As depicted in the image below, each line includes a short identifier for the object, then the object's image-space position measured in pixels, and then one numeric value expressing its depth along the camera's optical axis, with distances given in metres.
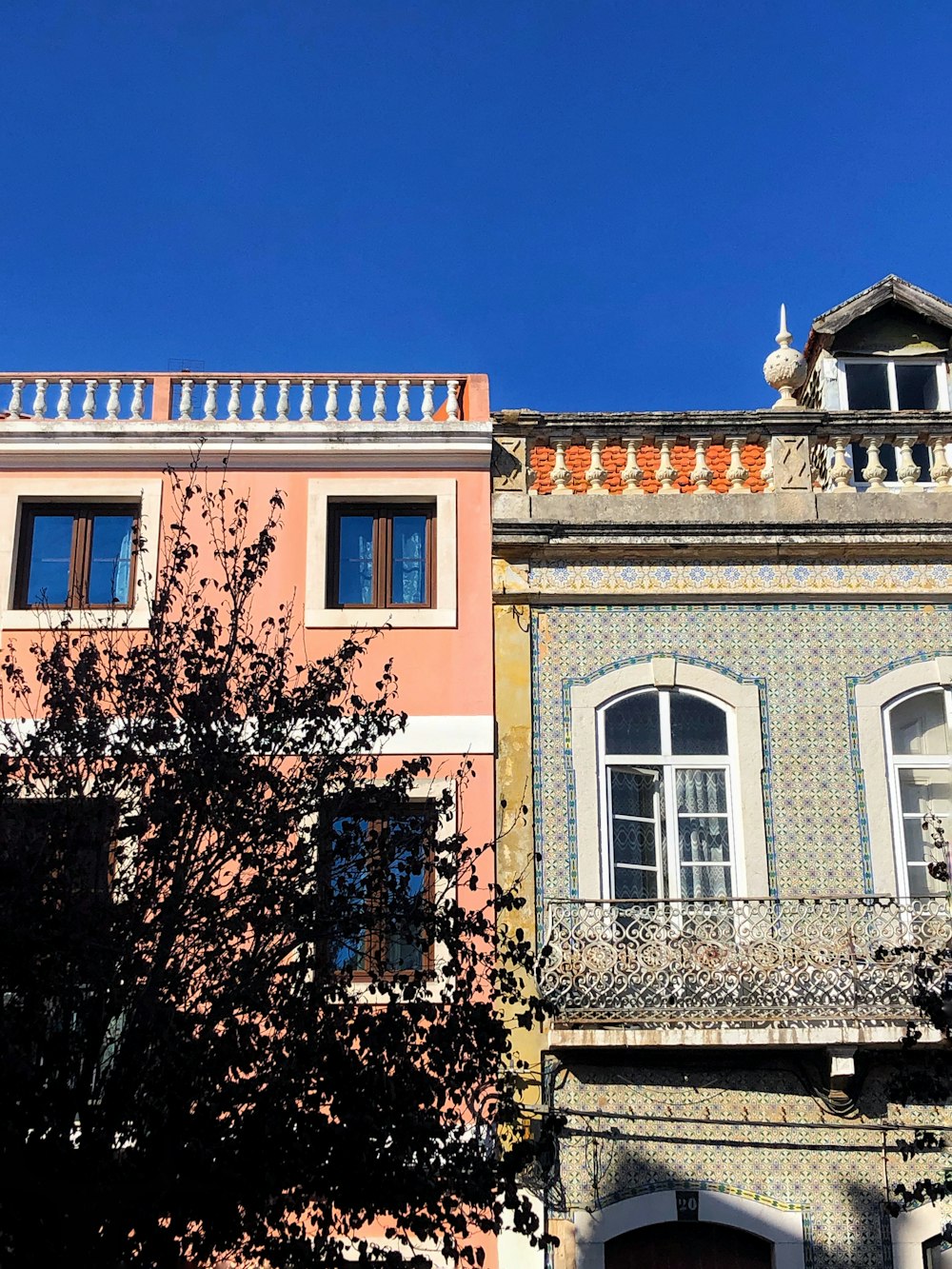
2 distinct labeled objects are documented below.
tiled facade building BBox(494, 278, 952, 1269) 12.87
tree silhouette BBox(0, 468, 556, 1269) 8.56
